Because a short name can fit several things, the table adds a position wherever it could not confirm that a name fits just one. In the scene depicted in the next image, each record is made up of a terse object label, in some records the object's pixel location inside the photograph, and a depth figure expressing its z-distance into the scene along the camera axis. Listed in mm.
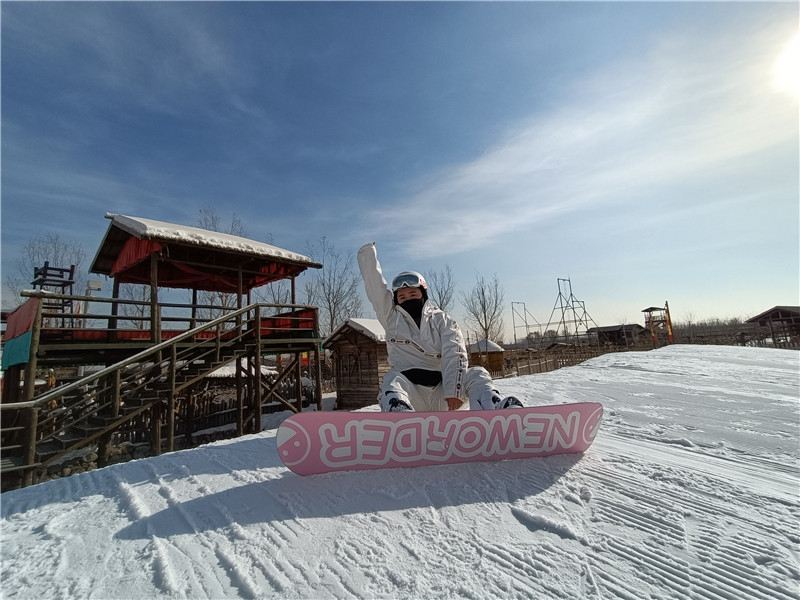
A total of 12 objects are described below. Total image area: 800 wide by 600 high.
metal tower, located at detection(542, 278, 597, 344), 25222
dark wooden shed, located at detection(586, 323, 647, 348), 29047
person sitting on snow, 2670
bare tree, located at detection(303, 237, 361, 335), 27961
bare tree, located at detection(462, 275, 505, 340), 28572
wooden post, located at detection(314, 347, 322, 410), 10508
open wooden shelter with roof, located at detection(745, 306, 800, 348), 23172
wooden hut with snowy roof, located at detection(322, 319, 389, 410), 15328
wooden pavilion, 5039
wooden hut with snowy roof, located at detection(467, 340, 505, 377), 19734
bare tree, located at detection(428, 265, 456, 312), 28734
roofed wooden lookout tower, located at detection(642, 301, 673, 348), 19703
